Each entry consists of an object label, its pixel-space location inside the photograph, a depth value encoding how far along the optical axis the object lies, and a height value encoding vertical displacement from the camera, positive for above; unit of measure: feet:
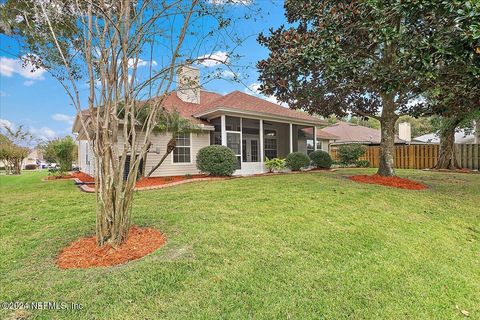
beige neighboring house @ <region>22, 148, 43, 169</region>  187.11 +0.27
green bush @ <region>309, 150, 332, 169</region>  50.75 -1.39
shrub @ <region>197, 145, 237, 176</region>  36.63 -0.84
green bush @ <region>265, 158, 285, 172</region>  45.37 -1.82
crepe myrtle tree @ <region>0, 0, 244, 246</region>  11.60 +5.08
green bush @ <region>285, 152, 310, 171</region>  46.32 -1.45
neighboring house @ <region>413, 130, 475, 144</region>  72.79 +2.81
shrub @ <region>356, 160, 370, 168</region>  62.49 -2.92
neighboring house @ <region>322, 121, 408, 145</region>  82.84 +5.44
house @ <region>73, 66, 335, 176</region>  41.42 +3.95
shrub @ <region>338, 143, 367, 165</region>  61.21 -0.48
